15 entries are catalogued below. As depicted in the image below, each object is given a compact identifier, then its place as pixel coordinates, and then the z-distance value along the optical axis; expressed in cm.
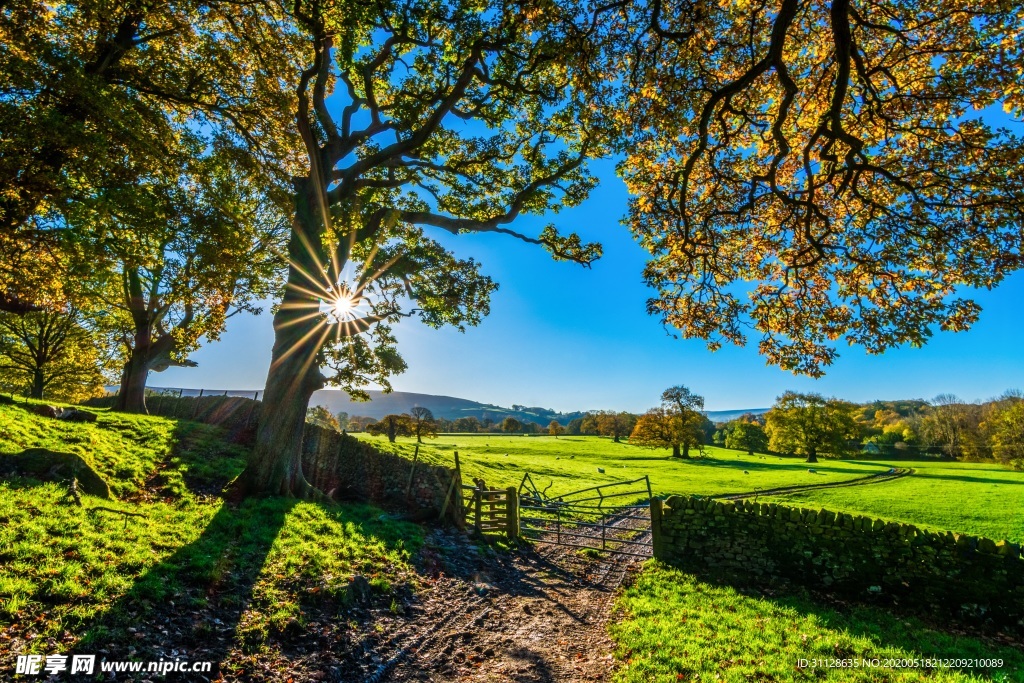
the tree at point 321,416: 5494
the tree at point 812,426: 6066
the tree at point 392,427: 3741
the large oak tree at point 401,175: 1197
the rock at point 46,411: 1479
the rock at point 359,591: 751
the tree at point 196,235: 905
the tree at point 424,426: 4627
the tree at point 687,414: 6306
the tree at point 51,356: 3173
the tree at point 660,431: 6353
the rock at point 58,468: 917
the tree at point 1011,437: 4865
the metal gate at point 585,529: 1345
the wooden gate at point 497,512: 1342
